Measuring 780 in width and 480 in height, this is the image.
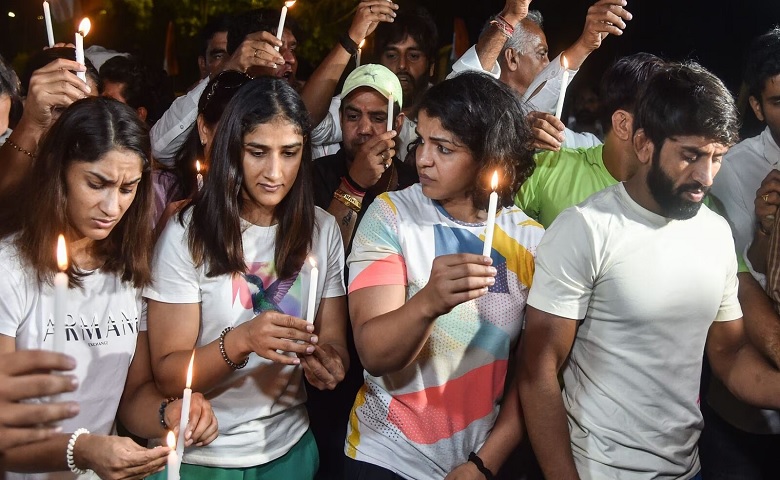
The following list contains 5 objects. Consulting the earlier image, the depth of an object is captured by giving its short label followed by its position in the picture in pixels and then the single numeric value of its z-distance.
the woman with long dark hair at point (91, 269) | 2.13
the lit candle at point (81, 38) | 2.45
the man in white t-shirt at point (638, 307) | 2.24
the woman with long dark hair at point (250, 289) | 2.32
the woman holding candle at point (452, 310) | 2.32
